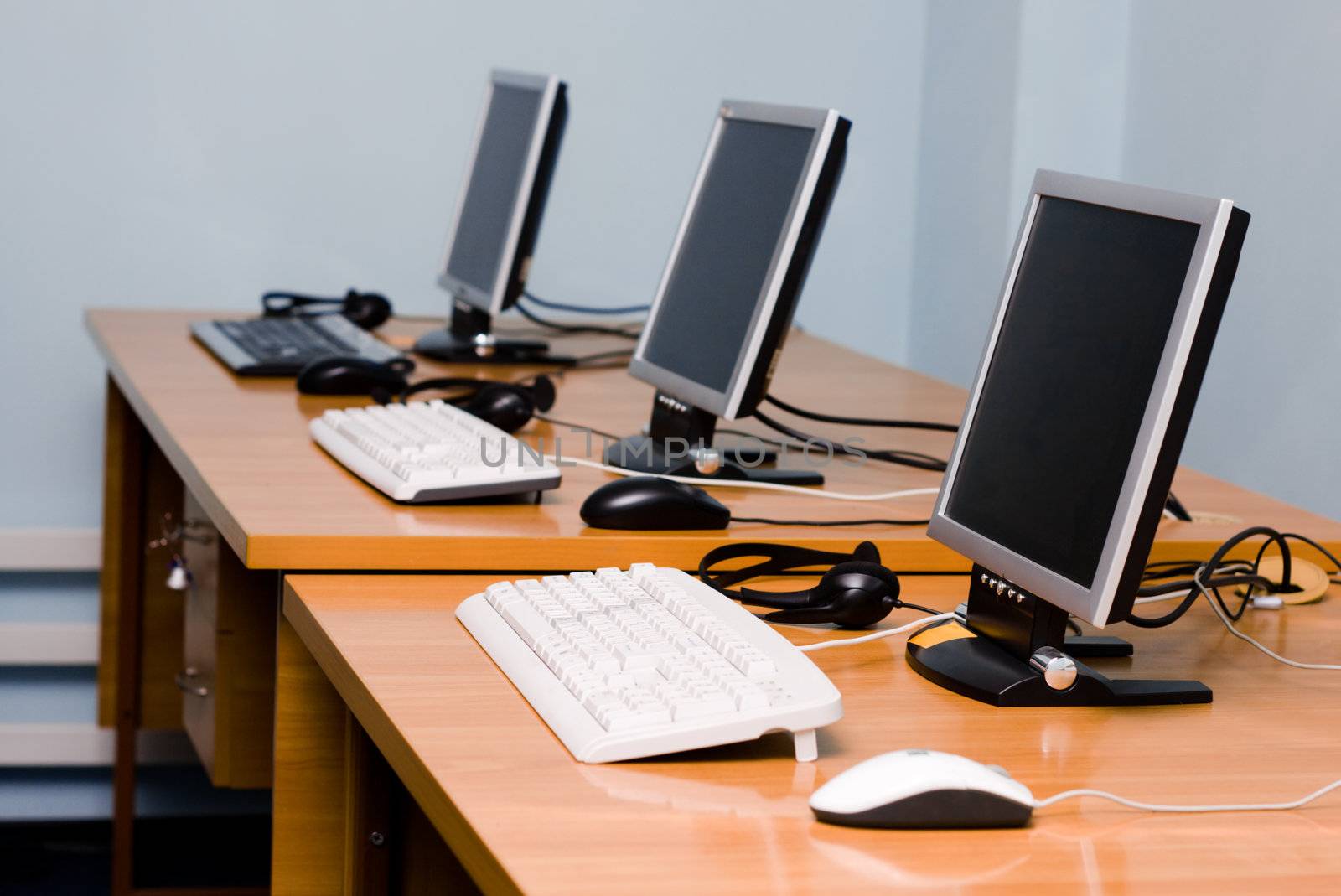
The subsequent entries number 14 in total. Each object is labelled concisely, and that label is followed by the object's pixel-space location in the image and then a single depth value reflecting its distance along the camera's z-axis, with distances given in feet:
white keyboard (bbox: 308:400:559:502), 9.12
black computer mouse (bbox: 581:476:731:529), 8.88
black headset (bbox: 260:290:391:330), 12.70
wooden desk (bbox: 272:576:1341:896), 6.96
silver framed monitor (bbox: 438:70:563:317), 11.60
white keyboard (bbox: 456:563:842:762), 7.36
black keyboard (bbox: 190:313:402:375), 11.32
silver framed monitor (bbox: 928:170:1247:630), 7.64
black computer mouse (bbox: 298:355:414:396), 10.83
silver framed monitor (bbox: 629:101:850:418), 9.41
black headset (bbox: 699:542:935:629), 8.29
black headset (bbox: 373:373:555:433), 10.14
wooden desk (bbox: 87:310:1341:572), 8.70
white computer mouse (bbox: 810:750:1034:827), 7.10
